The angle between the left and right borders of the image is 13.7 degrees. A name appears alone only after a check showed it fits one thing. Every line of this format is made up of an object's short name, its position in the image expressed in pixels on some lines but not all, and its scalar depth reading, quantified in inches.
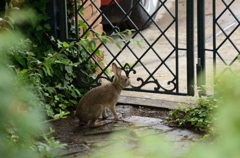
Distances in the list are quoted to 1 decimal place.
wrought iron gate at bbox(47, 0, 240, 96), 382.9
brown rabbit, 367.2
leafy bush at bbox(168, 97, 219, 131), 360.1
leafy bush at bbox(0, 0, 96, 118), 390.0
